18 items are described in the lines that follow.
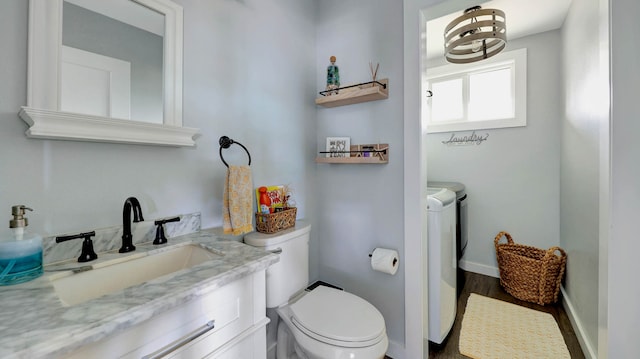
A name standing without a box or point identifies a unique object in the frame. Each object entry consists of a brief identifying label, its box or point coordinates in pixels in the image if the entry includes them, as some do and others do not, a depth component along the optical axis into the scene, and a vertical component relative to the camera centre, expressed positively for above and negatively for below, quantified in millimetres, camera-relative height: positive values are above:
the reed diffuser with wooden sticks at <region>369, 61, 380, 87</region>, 1617 +715
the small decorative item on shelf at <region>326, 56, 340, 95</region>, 1717 +711
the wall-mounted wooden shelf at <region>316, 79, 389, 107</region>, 1517 +552
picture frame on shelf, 1746 +243
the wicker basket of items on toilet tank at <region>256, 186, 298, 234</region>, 1353 -191
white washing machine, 1587 -549
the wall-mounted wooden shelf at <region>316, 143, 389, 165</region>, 1560 +164
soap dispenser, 671 -209
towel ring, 1298 +199
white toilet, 1069 -669
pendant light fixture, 1586 +1001
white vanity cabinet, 579 -413
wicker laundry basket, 2111 -811
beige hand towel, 1164 -113
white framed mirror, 795 +400
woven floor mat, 1646 -1128
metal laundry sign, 2699 +461
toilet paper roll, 1488 -493
